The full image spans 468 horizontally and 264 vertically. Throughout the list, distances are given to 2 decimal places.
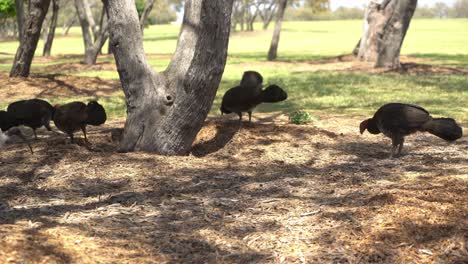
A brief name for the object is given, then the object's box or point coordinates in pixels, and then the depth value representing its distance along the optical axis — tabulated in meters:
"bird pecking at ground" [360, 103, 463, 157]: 7.55
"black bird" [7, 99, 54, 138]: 9.10
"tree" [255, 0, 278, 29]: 92.26
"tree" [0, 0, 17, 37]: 42.41
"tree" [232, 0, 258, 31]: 94.28
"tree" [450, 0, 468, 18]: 180.50
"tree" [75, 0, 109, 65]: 26.74
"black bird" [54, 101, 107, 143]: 8.48
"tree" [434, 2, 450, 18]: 189.25
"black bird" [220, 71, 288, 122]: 9.57
